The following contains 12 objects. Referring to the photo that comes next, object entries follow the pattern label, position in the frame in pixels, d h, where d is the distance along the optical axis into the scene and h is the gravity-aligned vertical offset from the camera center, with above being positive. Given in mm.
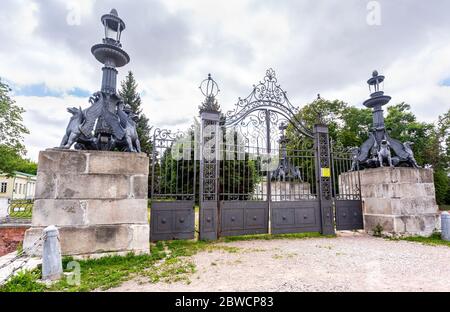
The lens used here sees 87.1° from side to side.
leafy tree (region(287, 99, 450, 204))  19922 +5293
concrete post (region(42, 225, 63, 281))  3113 -884
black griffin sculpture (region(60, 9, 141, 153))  4500 +1503
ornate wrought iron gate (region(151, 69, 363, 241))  5777 +16
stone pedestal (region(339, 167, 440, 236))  6711 -369
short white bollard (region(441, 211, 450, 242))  6418 -992
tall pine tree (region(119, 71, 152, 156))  24881 +10061
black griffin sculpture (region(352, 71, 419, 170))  7145 +1306
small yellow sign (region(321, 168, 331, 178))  7230 +505
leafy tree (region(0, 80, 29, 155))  15453 +4437
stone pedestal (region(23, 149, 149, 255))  3996 -204
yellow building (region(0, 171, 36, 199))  30441 +592
